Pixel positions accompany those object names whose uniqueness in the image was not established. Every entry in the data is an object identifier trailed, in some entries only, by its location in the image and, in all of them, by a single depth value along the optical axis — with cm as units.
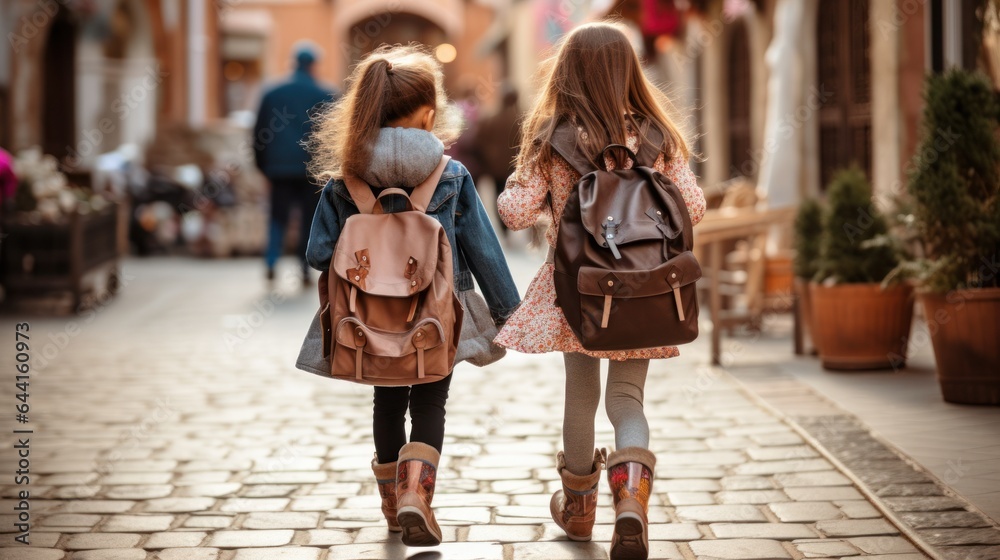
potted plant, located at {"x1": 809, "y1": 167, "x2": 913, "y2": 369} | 690
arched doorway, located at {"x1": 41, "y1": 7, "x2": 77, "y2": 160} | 1943
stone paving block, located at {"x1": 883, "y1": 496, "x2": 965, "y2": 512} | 420
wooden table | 762
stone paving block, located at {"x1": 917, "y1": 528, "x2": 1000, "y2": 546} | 381
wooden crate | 1043
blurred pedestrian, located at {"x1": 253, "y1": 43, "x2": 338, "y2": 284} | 1187
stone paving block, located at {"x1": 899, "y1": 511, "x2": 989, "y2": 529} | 400
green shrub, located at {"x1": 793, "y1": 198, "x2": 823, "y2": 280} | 751
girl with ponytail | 378
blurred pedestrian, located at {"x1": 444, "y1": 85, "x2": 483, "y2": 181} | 1739
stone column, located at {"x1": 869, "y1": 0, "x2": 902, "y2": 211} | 938
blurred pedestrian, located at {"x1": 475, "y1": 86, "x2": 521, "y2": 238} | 1706
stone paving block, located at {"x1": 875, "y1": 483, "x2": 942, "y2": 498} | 439
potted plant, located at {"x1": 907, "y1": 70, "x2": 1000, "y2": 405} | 575
